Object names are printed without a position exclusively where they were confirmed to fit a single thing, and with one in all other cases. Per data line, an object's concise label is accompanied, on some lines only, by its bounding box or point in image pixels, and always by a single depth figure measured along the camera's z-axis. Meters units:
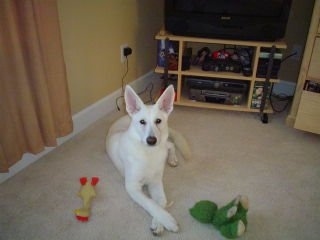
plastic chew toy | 1.37
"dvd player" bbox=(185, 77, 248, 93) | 2.33
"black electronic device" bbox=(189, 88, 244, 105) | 2.35
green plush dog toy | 1.23
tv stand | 2.16
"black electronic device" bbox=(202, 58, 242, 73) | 2.31
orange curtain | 1.36
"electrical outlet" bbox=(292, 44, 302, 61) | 2.61
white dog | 1.34
